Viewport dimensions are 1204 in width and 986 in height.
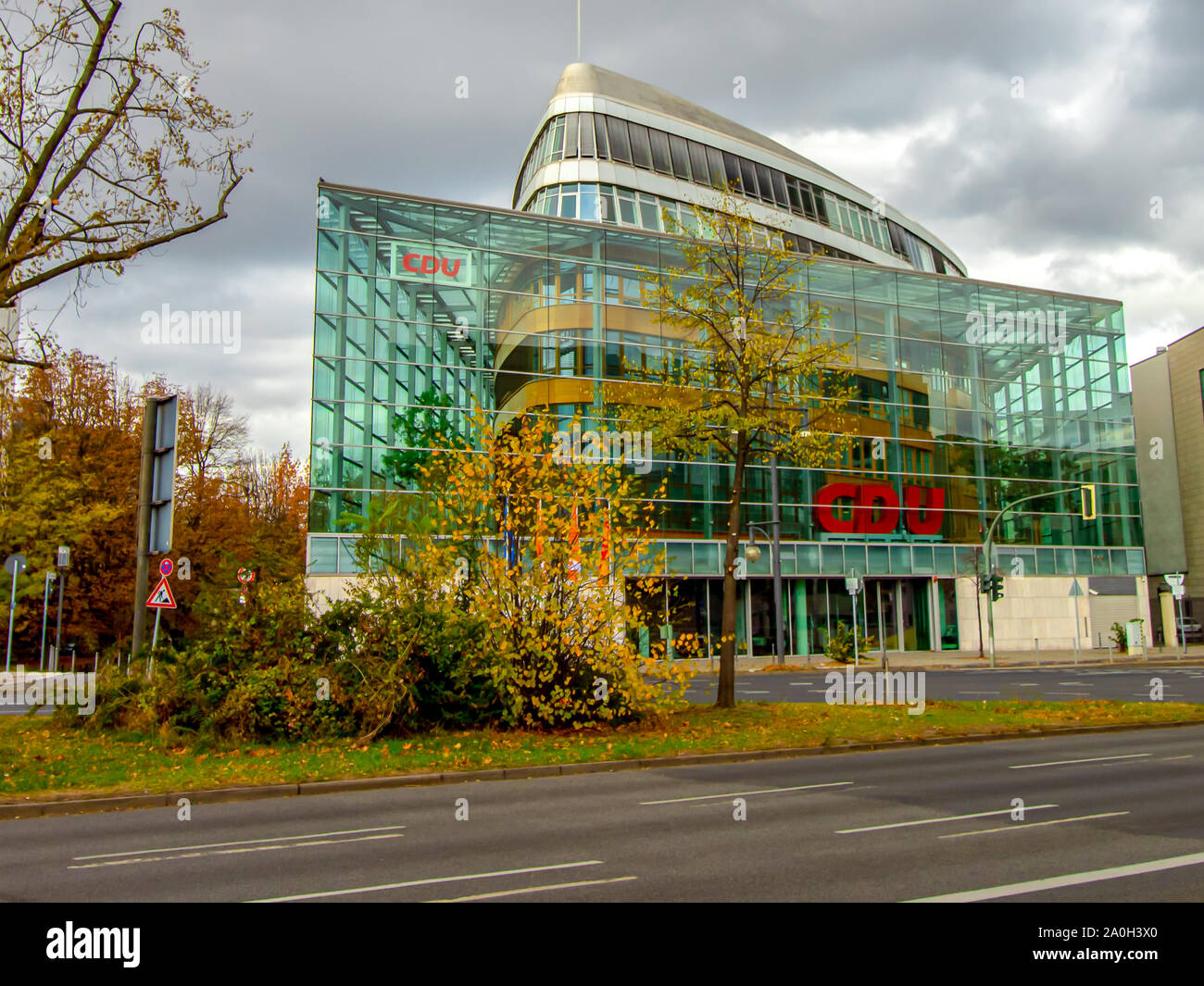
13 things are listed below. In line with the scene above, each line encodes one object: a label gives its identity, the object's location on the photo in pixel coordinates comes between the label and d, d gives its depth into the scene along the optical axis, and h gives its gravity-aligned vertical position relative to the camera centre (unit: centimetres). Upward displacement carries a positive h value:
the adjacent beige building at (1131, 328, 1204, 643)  5900 +882
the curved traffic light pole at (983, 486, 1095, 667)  3738 +188
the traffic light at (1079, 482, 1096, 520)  3353 +365
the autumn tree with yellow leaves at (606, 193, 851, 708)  1908 +480
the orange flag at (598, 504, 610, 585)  1638 +87
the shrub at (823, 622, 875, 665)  3681 -129
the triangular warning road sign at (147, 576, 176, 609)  1853 +49
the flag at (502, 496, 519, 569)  1678 +130
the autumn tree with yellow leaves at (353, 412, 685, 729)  1575 +69
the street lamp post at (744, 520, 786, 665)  3622 +45
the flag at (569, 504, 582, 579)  1616 +102
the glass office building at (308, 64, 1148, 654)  3662 +1015
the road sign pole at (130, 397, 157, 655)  1470 +165
